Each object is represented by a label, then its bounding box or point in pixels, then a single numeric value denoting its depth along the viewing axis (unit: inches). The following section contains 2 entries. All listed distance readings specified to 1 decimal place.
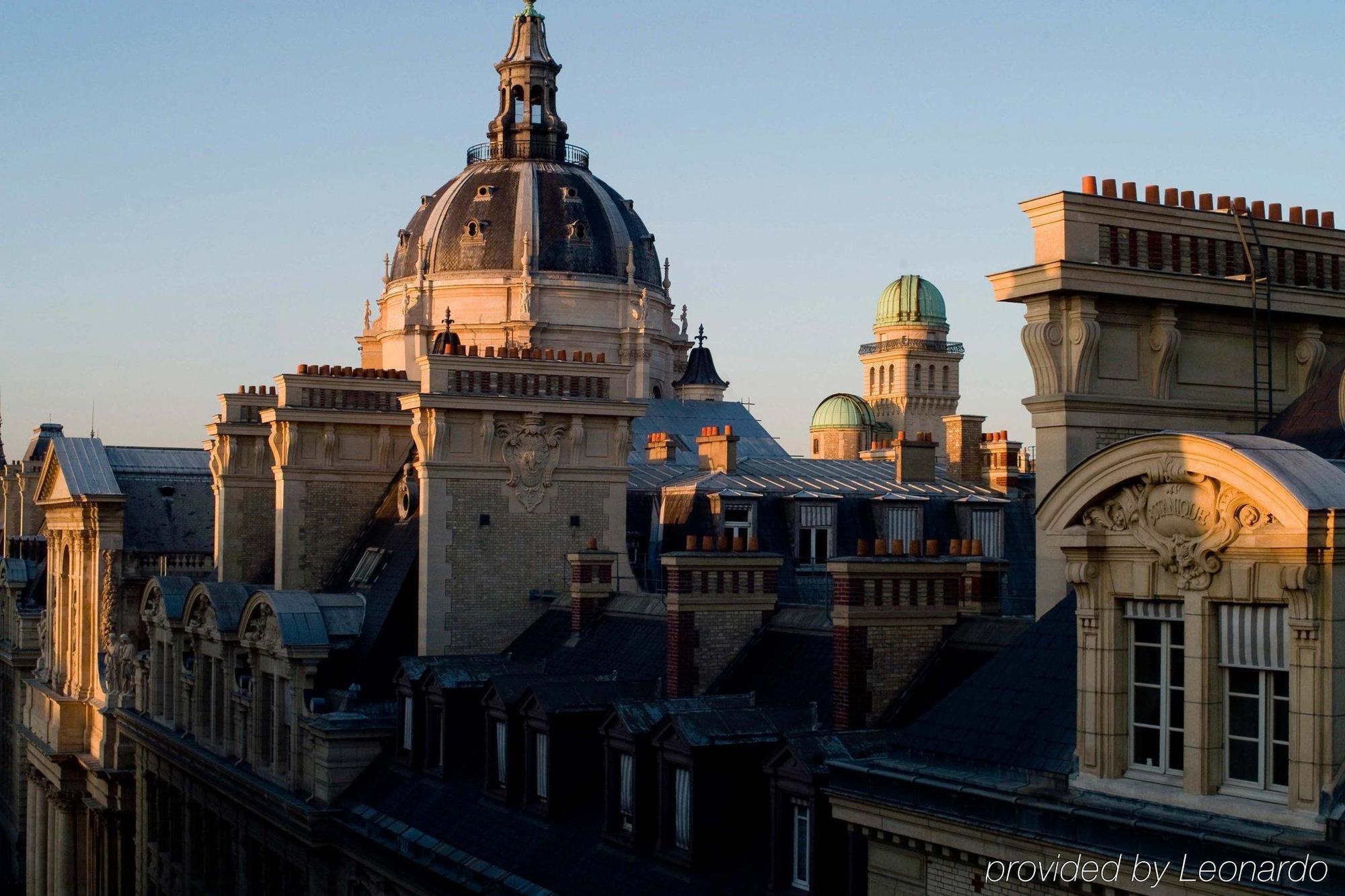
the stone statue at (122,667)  2041.1
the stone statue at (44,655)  2680.1
